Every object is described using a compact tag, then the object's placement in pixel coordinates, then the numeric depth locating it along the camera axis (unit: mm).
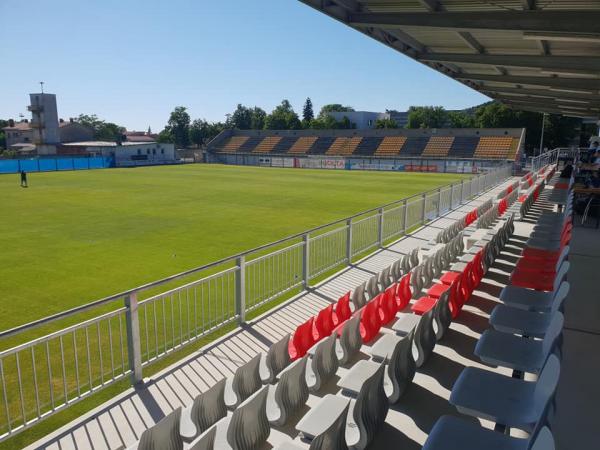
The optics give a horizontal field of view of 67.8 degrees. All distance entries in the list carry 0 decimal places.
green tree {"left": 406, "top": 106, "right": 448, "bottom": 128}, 102438
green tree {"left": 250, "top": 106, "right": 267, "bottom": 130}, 115706
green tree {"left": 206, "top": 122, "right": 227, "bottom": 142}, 104438
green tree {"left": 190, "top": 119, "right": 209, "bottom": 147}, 103625
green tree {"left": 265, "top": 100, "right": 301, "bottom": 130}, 104938
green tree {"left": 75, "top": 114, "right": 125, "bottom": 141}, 118438
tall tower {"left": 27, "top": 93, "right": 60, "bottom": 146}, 78250
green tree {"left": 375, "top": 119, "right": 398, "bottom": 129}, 99575
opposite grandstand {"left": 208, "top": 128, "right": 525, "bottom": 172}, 49094
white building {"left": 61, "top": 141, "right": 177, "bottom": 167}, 57719
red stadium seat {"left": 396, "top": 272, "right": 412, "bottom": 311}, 6996
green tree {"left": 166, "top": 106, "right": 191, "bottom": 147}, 107375
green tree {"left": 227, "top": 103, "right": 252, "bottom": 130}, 118750
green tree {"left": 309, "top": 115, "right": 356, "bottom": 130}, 105250
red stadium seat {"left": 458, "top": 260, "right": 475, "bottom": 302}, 6652
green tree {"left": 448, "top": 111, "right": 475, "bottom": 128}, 87288
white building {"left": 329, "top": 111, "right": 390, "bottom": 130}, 117000
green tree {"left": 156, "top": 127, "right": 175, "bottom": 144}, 106312
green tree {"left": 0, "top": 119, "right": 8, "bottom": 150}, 100188
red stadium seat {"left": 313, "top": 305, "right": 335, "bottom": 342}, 6004
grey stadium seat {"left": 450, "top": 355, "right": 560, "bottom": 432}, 3128
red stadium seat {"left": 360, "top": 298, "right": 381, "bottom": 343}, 5820
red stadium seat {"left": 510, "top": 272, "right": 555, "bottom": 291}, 6488
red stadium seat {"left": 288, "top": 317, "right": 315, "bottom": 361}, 5547
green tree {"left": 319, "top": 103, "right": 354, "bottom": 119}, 152750
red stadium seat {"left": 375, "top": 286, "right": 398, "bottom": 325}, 6242
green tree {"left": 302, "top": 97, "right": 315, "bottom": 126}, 145750
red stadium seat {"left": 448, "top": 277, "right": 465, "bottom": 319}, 6096
